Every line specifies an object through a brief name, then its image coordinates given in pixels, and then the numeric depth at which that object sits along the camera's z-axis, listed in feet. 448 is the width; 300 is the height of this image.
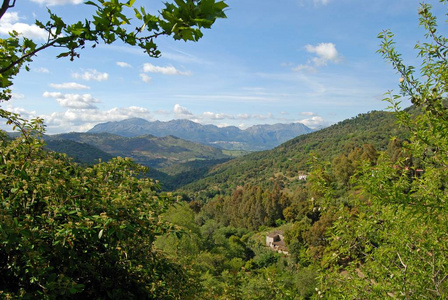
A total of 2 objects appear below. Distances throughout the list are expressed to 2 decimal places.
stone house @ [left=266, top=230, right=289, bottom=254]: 132.83
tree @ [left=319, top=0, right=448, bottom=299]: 12.17
